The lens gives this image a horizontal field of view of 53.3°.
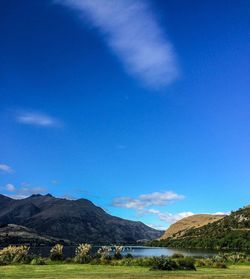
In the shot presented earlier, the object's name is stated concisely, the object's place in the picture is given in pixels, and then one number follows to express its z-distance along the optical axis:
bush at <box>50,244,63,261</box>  33.92
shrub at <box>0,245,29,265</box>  31.78
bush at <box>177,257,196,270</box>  27.53
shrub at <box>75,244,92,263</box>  32.64
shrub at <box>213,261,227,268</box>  30.33
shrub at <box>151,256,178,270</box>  26.63
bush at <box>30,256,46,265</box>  30.15
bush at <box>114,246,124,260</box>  34.97
